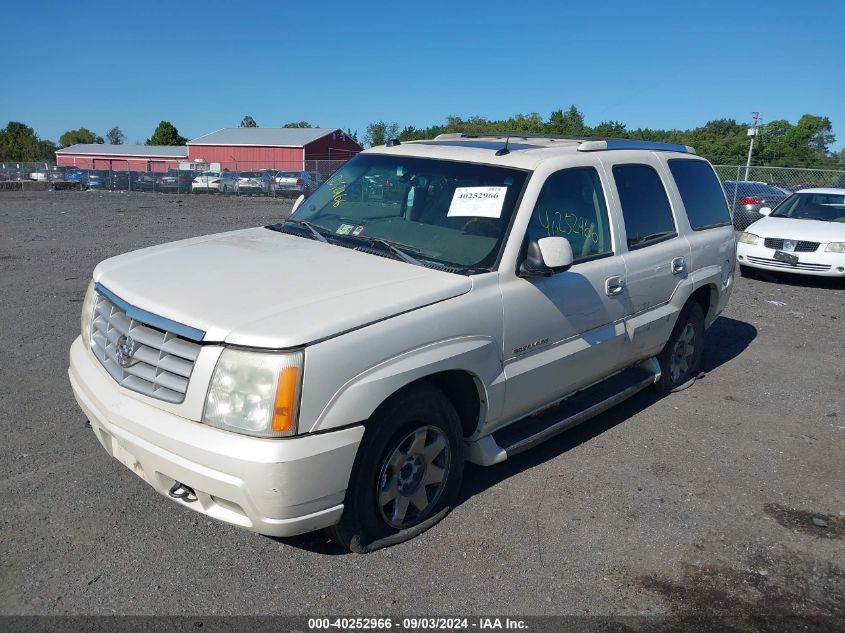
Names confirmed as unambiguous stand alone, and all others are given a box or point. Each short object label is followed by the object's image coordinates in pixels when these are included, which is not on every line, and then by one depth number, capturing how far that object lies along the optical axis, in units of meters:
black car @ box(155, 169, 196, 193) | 36.56
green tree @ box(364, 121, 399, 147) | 84.69
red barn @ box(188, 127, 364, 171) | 59.88
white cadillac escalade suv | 2.98
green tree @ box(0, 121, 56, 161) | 84.11
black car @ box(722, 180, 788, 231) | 18.66
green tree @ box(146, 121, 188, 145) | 97.19
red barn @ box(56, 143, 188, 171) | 68.12
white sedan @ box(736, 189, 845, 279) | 10.97
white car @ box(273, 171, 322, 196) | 34.25
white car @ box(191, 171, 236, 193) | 35.88
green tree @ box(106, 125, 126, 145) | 131.75
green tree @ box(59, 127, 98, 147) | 119.21
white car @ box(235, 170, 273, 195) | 35.06
